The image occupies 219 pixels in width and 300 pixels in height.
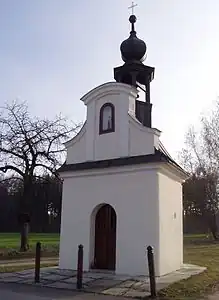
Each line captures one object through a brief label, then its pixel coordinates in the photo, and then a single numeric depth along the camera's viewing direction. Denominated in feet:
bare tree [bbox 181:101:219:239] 82.72
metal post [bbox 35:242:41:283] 26.83
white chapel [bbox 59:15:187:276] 29.60
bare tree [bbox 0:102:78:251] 54.66
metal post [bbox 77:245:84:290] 24.57
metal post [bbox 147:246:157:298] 22.25
